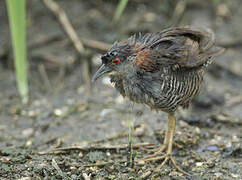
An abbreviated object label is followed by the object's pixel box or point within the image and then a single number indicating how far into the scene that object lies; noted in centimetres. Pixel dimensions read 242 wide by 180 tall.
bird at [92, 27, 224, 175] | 677
